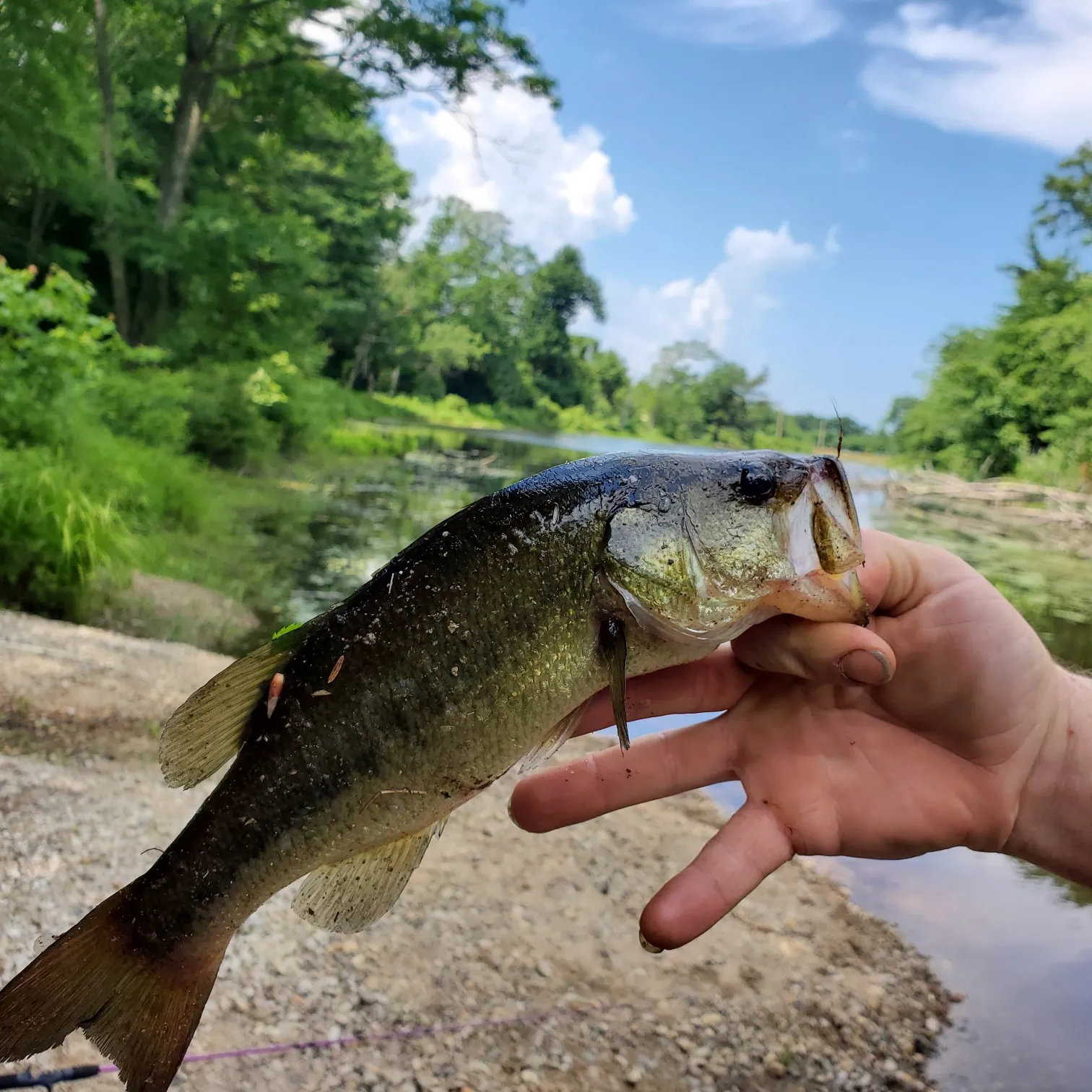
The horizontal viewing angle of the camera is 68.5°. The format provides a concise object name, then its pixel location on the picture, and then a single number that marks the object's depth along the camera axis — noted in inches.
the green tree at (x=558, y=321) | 1540.4
